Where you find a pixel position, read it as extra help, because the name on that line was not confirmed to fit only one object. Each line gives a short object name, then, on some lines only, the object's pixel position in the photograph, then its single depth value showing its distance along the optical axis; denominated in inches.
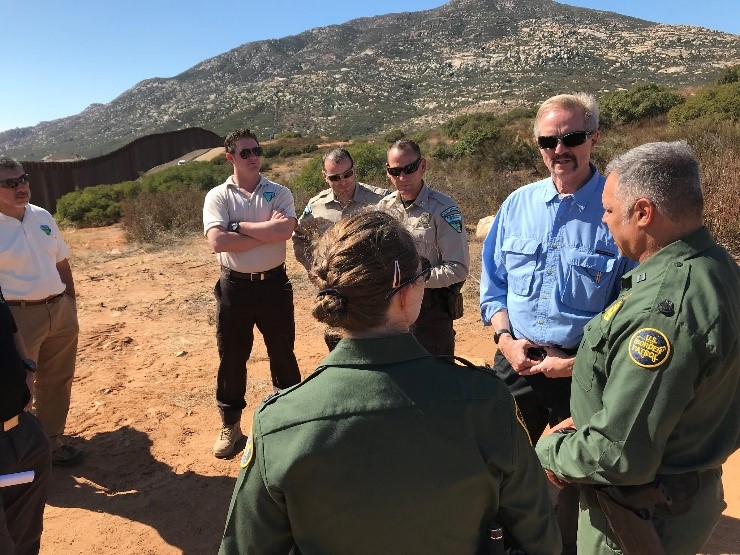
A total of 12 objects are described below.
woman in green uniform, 43.5
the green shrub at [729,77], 782.5
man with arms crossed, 144.0
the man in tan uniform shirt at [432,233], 130.0
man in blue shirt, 90.9
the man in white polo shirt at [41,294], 133.6
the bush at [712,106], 562.9
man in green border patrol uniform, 56.0
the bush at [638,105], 747.4
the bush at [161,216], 485.1
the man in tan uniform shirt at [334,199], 149.9
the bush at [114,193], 646.5
